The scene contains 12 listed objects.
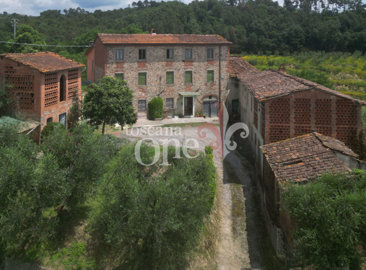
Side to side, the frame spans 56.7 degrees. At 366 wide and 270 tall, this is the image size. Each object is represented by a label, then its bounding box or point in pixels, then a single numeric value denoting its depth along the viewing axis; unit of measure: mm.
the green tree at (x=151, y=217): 11648
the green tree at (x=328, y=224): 9953
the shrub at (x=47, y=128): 20134
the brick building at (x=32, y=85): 20359
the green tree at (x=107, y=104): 22703
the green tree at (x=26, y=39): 44812
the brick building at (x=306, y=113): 16703
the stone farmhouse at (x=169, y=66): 30562
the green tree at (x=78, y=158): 13758
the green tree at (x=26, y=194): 11789
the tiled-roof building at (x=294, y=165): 13219
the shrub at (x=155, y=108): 31703
